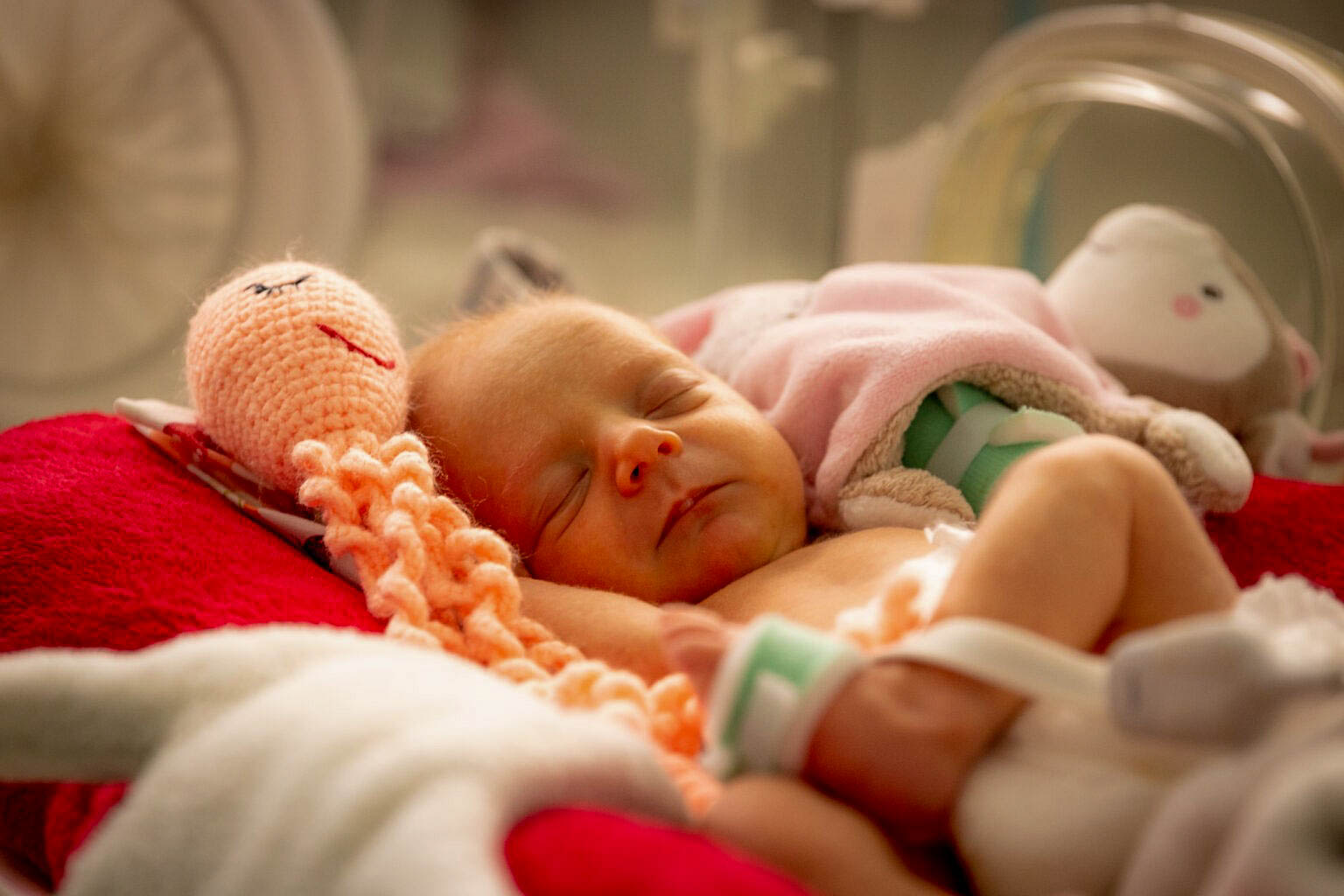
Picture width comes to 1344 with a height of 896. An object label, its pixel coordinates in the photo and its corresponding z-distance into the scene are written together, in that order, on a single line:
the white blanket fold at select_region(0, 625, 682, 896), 0.50
